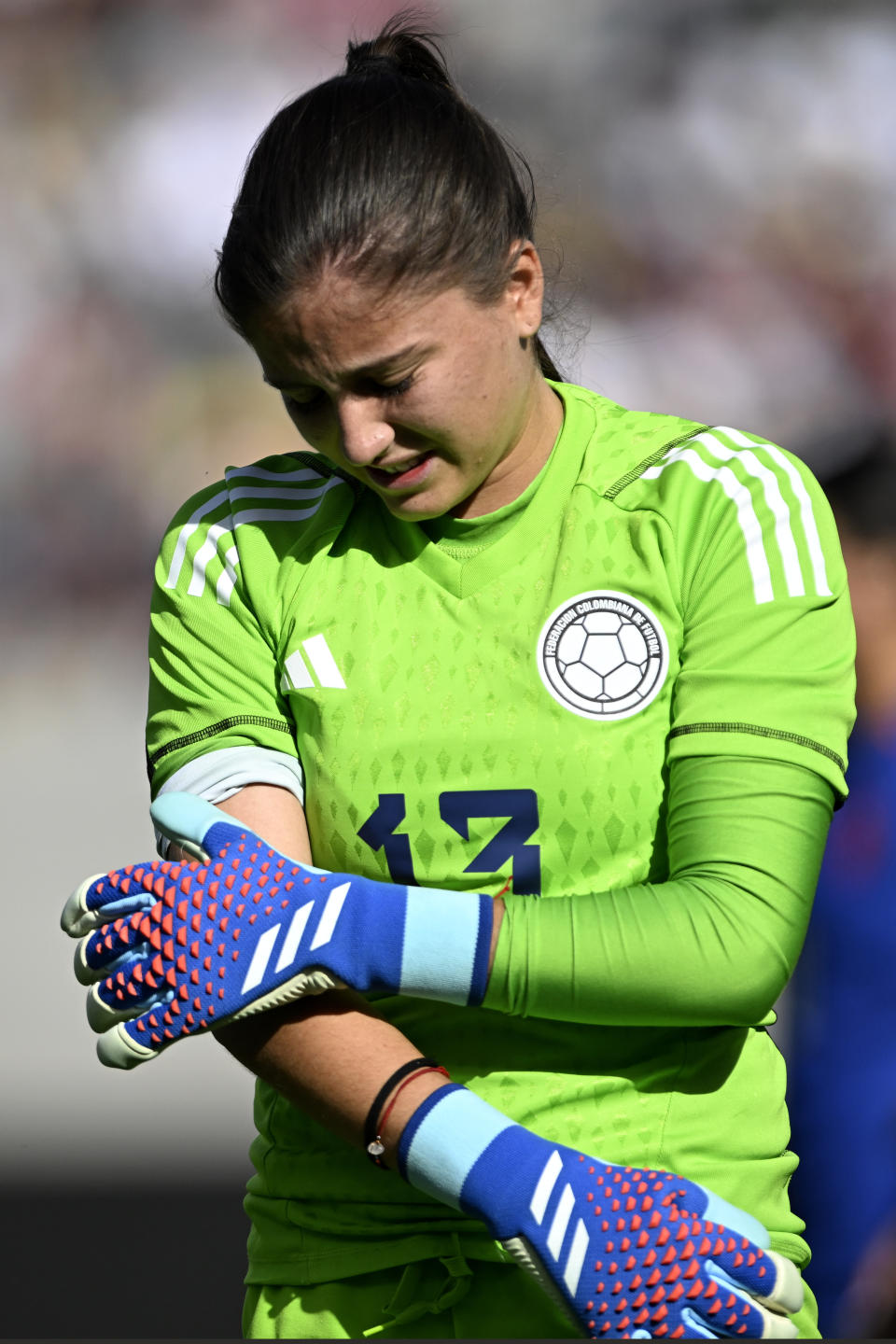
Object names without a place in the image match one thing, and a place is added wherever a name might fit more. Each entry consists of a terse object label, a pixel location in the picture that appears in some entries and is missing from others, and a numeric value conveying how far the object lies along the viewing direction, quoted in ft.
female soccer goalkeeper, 33.22
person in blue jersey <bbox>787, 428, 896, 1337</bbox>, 36.16
